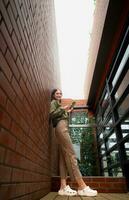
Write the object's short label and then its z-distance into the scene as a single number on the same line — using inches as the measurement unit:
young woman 89.9
